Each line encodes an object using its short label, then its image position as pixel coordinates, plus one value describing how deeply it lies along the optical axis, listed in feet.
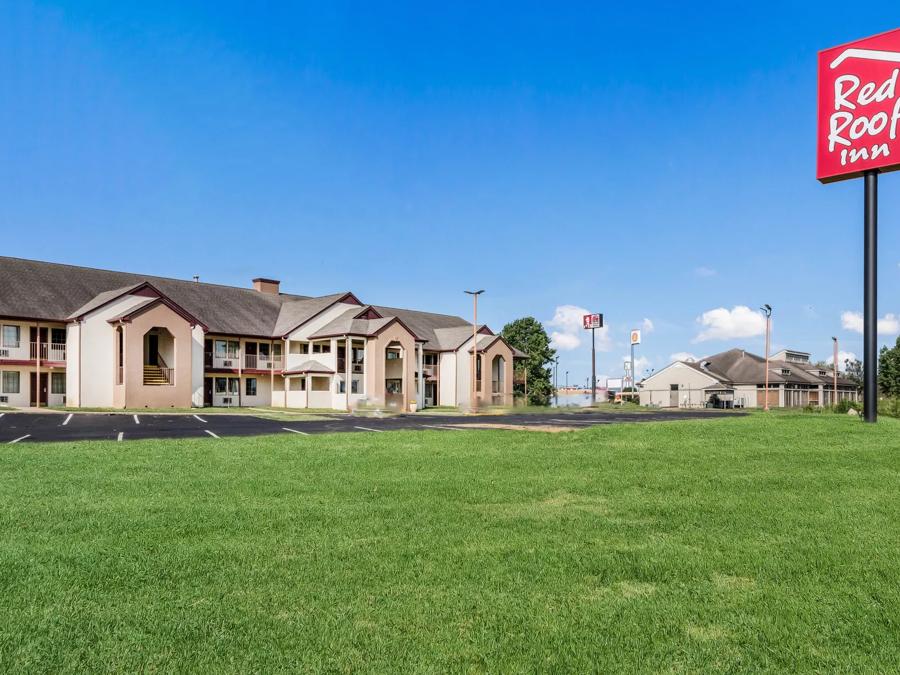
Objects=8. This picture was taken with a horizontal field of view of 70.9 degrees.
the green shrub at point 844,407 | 96.73
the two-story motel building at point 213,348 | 121.49
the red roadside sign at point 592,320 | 221.66
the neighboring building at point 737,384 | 239.30
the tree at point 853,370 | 352.81
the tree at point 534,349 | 209.56
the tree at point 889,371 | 247.50
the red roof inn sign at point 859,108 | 55.62
